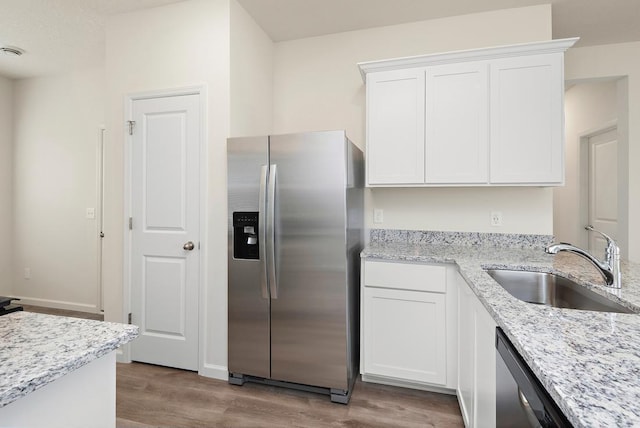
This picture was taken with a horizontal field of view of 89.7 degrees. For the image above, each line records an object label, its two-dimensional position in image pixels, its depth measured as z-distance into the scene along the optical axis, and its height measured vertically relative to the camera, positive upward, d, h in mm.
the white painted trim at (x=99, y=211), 3633 +27
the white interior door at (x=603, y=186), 3445 +318
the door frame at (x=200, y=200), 2422 +103
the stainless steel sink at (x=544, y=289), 1576 -406
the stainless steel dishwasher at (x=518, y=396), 716 -476
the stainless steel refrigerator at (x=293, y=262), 2088 -325
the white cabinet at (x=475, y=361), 1255 -681
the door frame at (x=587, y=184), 3053 +360
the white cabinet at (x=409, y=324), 2080 -739
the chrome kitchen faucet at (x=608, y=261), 1396 -208
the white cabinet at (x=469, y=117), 2168 +690
